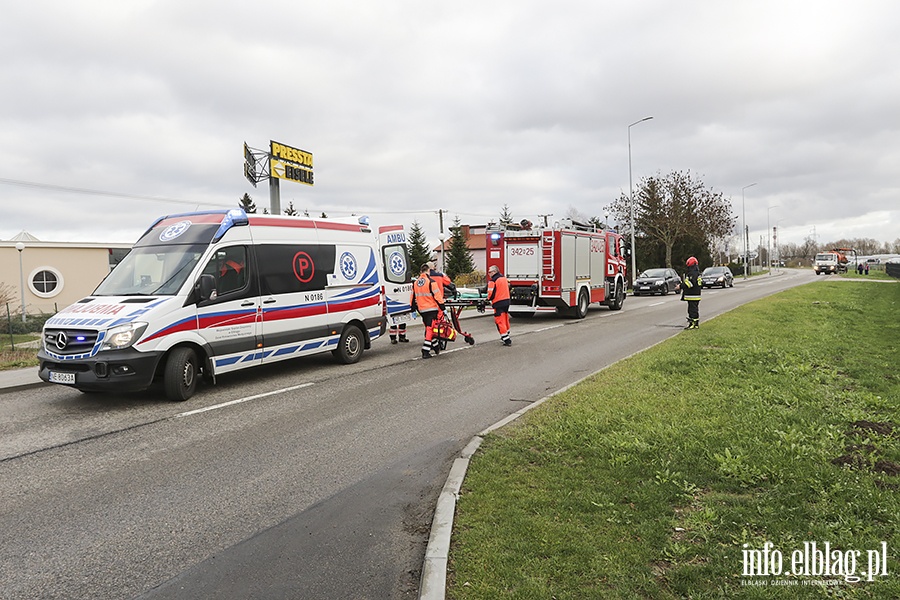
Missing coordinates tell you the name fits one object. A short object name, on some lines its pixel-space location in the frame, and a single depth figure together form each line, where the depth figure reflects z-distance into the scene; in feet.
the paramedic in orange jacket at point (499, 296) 44.22
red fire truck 59.88
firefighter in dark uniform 48.06
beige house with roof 111.86
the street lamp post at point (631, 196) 126.97
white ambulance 24.56
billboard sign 103.50
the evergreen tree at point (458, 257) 191.83
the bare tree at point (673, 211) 160.25
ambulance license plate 24.56
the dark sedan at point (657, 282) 112.68
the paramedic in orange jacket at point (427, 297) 40.04
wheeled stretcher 39.60
